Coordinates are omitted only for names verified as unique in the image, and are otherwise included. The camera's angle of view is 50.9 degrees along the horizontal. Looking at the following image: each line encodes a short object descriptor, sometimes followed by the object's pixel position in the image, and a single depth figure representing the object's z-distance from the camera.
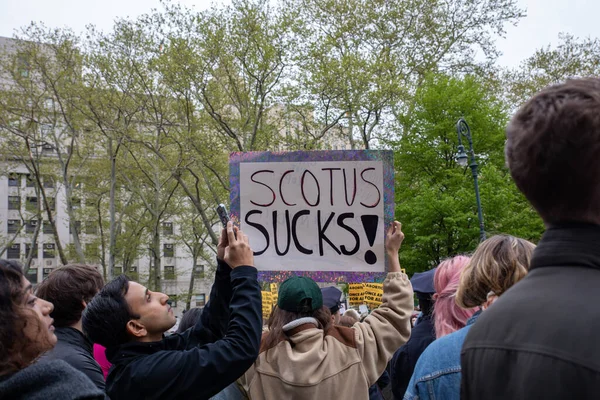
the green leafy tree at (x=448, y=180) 23.39
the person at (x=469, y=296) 2.37
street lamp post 16.67
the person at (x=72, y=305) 3.22
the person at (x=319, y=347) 2.87
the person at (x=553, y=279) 1.16
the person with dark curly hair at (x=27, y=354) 1.71
